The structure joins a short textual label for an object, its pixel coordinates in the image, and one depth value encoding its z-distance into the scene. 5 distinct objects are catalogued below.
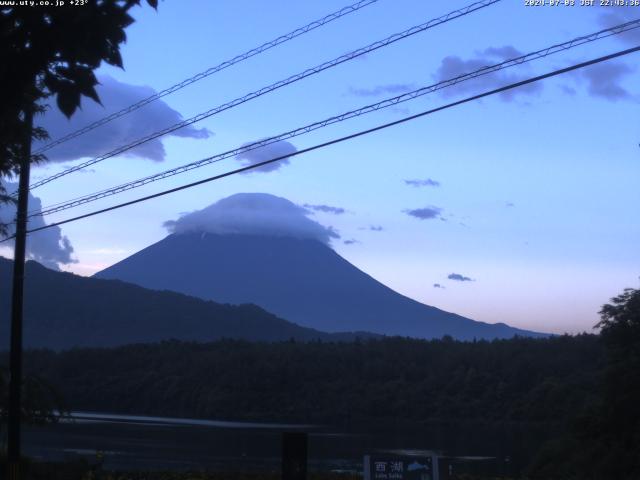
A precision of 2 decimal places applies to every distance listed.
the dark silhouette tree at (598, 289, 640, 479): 30.55
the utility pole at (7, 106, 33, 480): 18.41
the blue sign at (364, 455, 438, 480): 11.85
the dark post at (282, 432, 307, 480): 11.57
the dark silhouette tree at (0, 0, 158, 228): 6.29
